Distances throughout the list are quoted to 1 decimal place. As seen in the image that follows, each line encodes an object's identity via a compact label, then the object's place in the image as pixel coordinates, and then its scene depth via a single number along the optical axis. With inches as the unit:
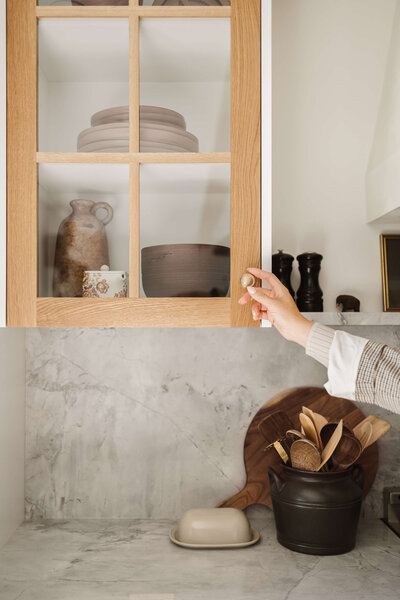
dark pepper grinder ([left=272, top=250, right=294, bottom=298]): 56.7
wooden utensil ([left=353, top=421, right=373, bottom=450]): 57.8
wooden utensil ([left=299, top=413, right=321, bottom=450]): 55.8
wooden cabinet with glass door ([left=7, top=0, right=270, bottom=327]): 47.0
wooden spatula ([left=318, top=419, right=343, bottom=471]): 53.1
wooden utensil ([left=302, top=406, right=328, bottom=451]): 57.2
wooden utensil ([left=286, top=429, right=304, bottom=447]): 55.4
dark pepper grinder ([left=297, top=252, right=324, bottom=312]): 56.6
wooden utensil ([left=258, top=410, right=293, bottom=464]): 59.1
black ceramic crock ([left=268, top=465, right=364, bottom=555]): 51.9
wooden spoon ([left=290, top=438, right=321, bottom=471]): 53.2
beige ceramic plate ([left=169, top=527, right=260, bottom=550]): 53.4
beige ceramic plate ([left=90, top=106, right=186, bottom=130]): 47.4
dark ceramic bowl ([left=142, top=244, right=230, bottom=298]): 47.3
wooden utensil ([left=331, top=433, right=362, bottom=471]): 54.3
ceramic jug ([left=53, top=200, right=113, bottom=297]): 47.4
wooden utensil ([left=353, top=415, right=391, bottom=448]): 57.7
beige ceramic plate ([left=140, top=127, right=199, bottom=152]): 47.4
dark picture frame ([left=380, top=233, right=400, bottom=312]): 61.4
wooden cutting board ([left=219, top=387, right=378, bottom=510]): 62.4
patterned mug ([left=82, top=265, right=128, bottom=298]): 47.3
